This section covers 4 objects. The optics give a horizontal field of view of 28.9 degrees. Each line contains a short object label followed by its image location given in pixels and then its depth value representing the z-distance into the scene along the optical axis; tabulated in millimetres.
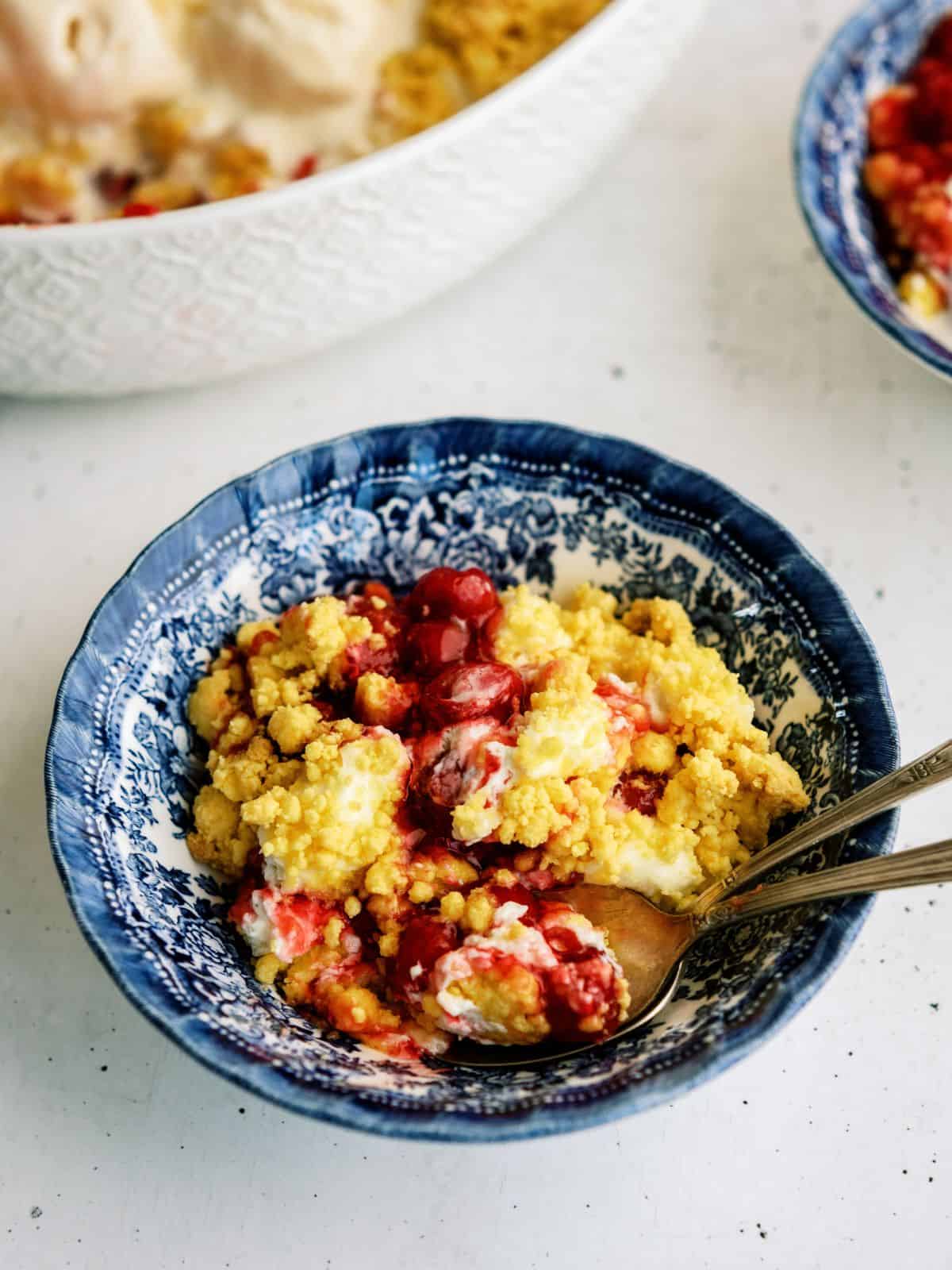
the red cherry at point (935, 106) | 518
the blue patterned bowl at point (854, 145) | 467
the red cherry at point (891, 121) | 517
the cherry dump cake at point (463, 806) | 358
